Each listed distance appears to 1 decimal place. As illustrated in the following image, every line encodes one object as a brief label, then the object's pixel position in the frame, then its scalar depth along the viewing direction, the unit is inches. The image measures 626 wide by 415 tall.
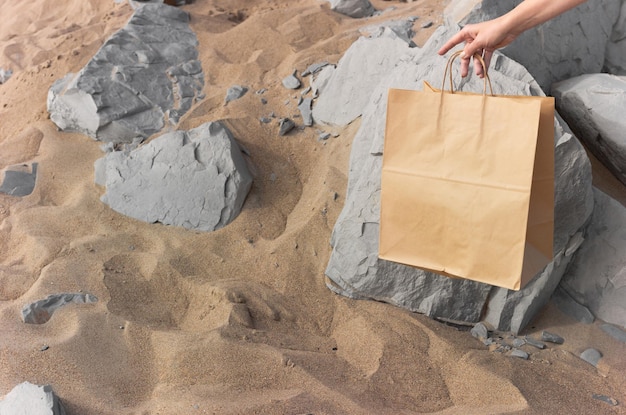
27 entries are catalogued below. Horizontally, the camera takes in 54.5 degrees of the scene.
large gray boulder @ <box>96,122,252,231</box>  121.3
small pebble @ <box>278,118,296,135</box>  136.6
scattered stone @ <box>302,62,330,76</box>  149.1
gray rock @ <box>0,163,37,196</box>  133.0
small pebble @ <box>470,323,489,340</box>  99.3
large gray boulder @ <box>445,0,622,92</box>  119.7
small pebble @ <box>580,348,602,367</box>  95.0
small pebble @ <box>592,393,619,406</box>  85.7
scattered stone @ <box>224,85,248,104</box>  148.2
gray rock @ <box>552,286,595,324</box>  103.0
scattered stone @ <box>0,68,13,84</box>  185.5
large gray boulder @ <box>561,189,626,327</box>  102.8
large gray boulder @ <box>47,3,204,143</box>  145.7
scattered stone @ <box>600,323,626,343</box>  98.3
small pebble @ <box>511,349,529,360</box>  93.9
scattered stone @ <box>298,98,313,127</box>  137.8
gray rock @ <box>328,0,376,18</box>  185.2
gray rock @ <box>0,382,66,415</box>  70.9
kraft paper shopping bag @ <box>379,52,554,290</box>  70.8
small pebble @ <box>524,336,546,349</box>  97.3
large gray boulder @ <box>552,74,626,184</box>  114.2
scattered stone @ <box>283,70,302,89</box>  146.9
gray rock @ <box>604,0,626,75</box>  144.3
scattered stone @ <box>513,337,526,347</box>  97.4
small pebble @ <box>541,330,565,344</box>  98.8
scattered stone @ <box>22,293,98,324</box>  94.3
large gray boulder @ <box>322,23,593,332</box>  97.4
